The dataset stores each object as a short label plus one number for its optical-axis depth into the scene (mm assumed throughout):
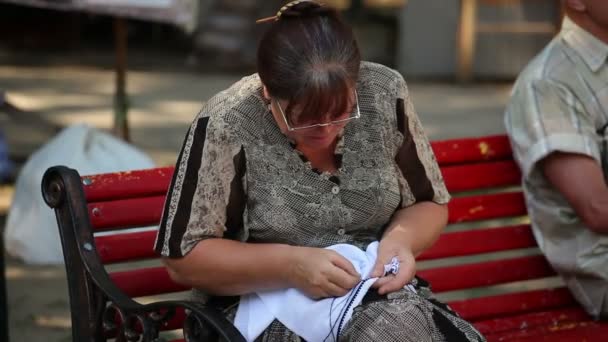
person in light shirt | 5193
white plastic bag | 8470
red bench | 4402
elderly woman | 3975
